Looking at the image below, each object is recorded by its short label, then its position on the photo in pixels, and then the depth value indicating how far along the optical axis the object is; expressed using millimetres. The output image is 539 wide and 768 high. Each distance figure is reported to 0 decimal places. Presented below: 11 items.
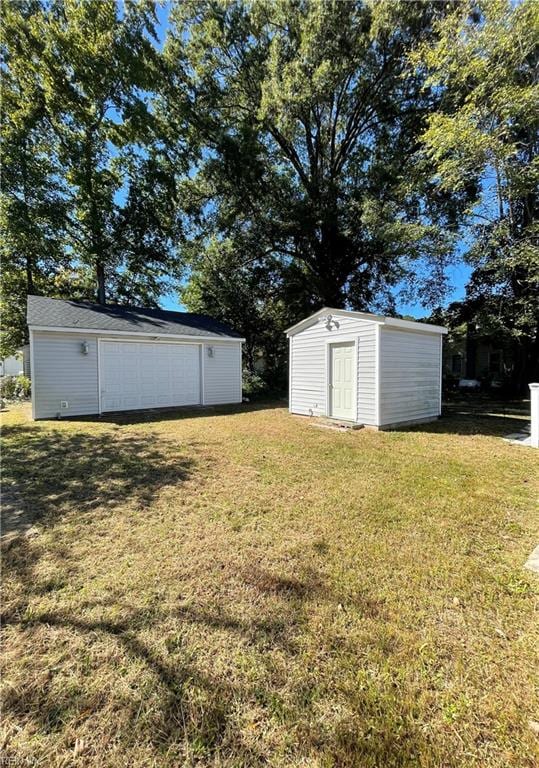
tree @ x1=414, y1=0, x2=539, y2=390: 9703
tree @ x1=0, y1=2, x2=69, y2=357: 13016
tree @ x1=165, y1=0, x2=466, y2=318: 12227
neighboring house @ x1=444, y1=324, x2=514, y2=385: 19169
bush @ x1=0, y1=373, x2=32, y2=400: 13172
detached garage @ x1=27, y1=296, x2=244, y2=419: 9180
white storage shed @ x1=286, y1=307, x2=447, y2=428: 7770
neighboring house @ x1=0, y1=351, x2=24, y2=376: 27000
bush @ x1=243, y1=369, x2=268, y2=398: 16562
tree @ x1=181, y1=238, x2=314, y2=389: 15703
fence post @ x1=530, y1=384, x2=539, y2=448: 6336
